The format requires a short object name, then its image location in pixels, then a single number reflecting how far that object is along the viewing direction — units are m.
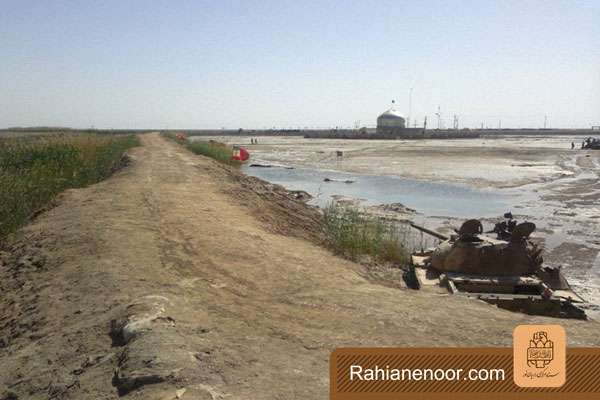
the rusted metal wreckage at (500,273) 7.72
